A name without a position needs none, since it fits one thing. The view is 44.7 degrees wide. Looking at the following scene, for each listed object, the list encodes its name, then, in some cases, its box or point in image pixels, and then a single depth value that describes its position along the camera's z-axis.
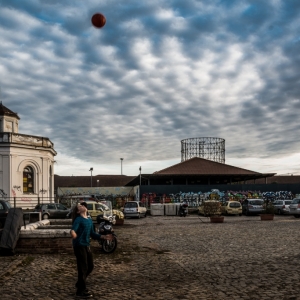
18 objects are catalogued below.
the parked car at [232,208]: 30.74
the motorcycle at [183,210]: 30.59
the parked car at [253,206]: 29.44
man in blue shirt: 6.06
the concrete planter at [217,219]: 21.86
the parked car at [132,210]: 28.67
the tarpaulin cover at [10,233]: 9.52
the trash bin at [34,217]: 16.22
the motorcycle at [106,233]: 10.42
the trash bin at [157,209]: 32.80
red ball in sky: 7.92
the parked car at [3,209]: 16.18
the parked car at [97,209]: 22.95
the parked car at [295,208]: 25.24
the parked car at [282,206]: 29.47
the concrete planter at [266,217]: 23.58
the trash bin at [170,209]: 32.63
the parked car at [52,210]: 25.51
